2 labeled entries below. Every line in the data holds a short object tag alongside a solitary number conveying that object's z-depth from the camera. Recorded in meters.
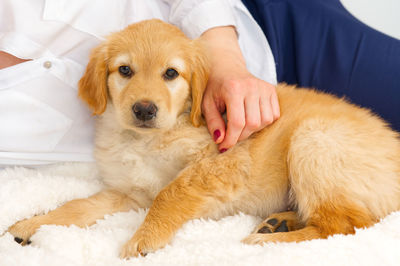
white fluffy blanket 0.90
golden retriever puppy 0.99
